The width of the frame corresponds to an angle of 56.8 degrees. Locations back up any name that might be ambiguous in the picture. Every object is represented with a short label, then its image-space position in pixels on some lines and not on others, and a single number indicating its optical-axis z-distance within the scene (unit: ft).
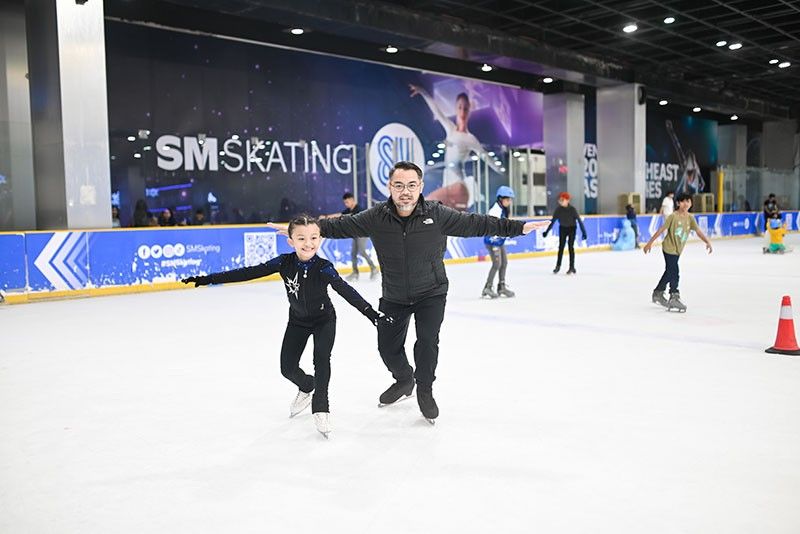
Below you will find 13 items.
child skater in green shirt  25.76
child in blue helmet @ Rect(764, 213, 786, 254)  56.13
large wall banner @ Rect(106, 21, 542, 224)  45.44
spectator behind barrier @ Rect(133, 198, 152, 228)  44.32
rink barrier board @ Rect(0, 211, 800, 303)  31.99
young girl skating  11.97
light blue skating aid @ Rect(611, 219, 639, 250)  64.34
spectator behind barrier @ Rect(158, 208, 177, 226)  45.42
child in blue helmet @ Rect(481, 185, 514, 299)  30.27
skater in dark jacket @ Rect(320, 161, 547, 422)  12.34
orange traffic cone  18.30
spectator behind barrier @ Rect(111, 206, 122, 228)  43.35
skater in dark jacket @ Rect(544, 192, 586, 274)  43.93
